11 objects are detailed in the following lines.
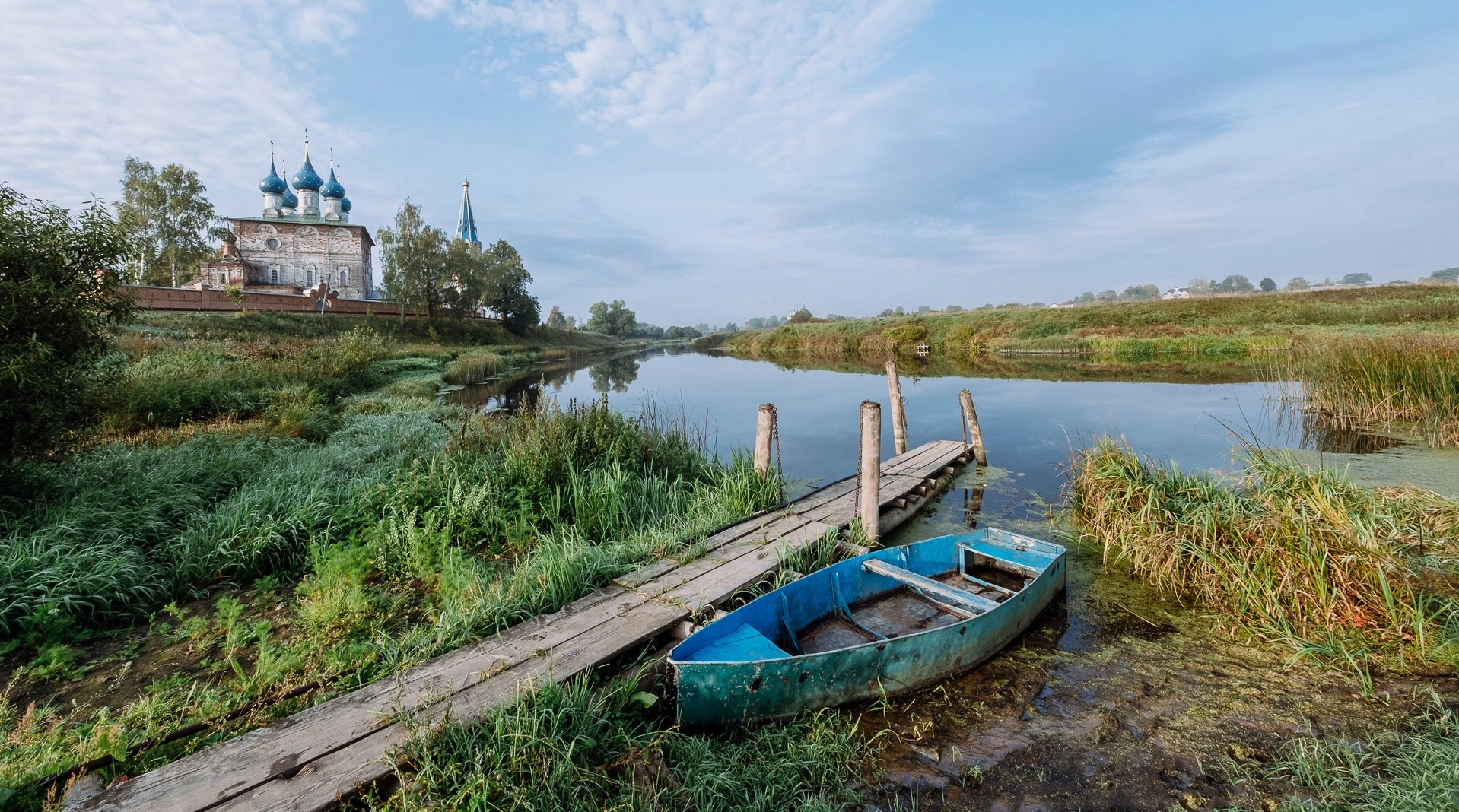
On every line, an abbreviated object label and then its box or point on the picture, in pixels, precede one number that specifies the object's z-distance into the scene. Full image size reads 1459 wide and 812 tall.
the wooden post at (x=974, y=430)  11.07
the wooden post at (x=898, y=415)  11.27
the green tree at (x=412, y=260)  40.91
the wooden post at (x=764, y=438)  7.34
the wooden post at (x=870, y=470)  5.99
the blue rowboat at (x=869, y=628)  3.35
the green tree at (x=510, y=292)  50.66
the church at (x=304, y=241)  48.66
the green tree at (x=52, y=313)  5.05
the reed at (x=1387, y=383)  9.58
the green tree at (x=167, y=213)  37.91
